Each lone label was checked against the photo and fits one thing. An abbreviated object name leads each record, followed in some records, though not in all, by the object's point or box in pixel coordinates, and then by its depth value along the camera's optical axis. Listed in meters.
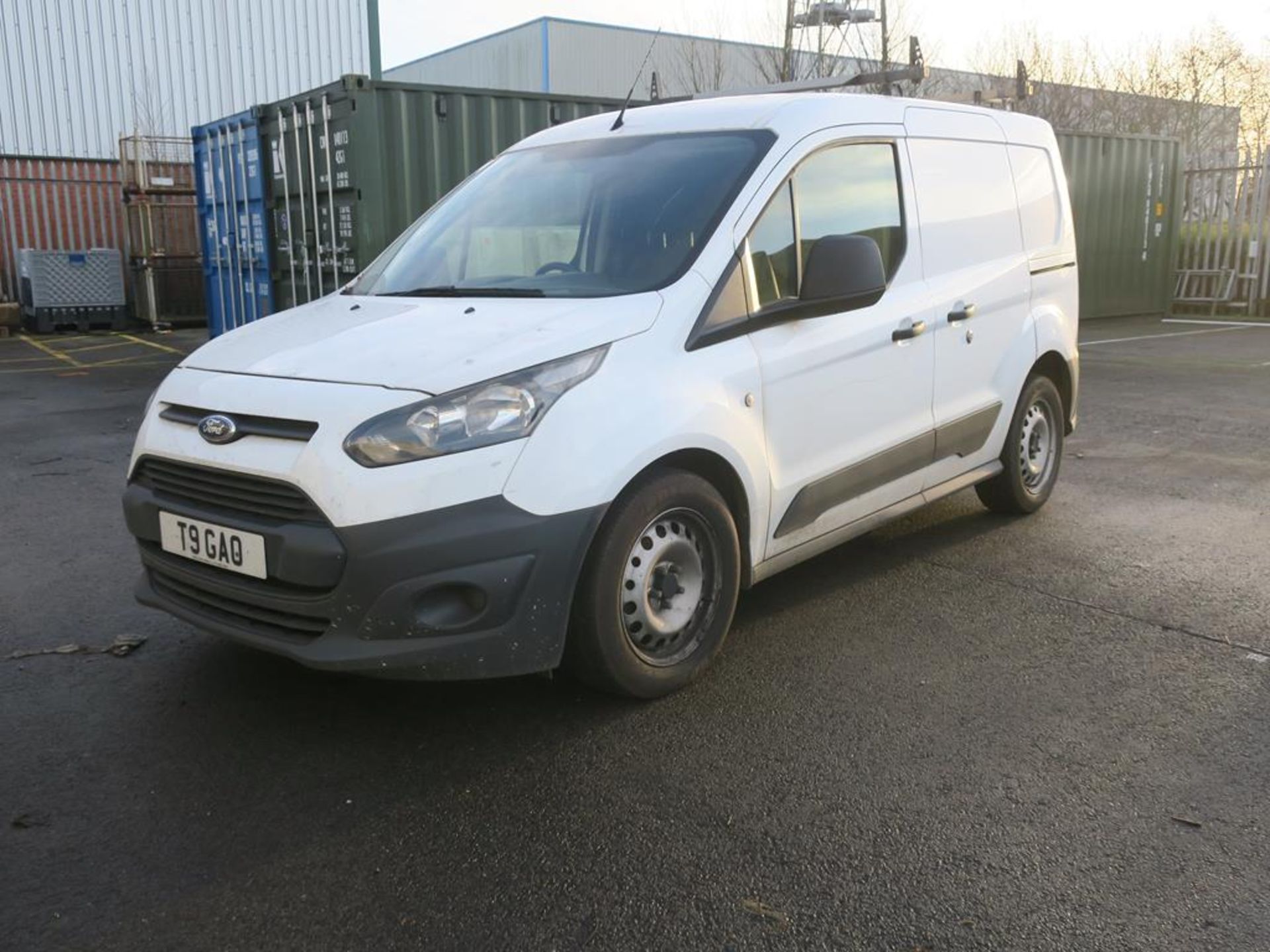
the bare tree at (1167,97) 29.06
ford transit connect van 3.09
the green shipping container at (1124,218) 17.48
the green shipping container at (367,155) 10.59
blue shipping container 12.52
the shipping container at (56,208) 19.19
